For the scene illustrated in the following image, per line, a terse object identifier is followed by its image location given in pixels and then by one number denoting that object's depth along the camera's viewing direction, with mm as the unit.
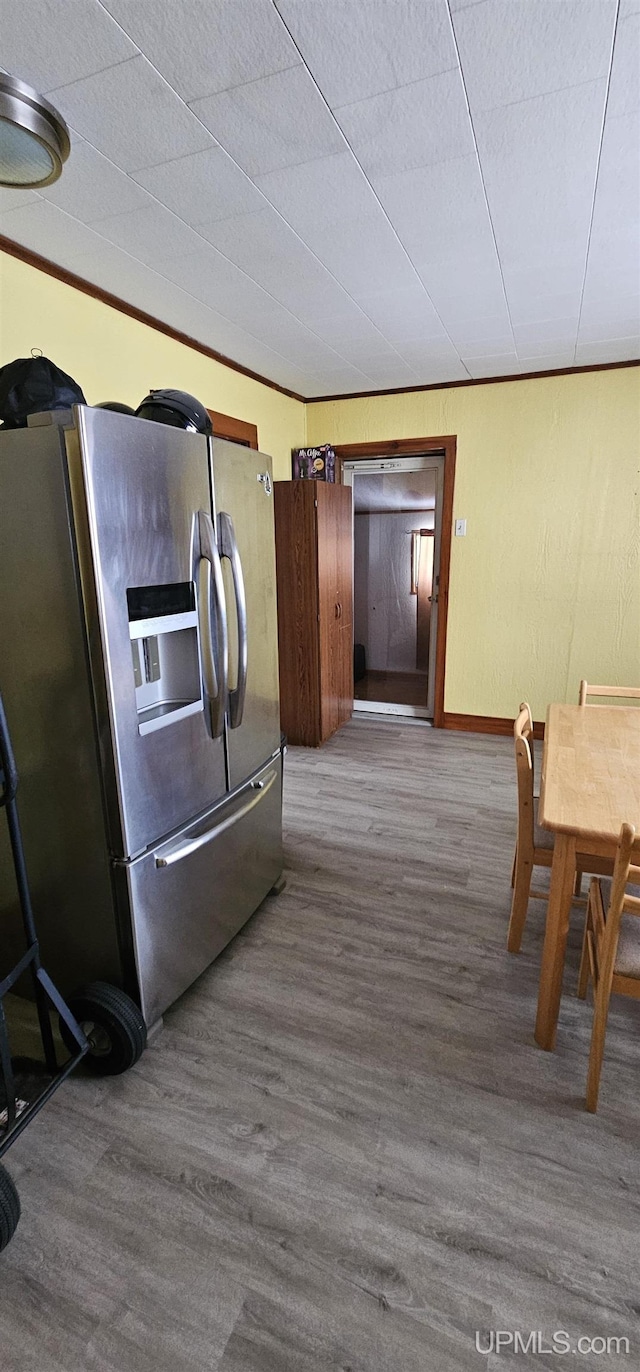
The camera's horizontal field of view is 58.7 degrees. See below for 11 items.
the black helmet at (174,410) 1770
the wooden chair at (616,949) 1321
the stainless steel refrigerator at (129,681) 1389
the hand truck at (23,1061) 1202
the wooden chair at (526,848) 1889
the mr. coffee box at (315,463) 4594
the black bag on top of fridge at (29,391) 1471
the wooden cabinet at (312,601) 3941
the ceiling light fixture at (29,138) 1288
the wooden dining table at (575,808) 1511
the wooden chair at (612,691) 2666
